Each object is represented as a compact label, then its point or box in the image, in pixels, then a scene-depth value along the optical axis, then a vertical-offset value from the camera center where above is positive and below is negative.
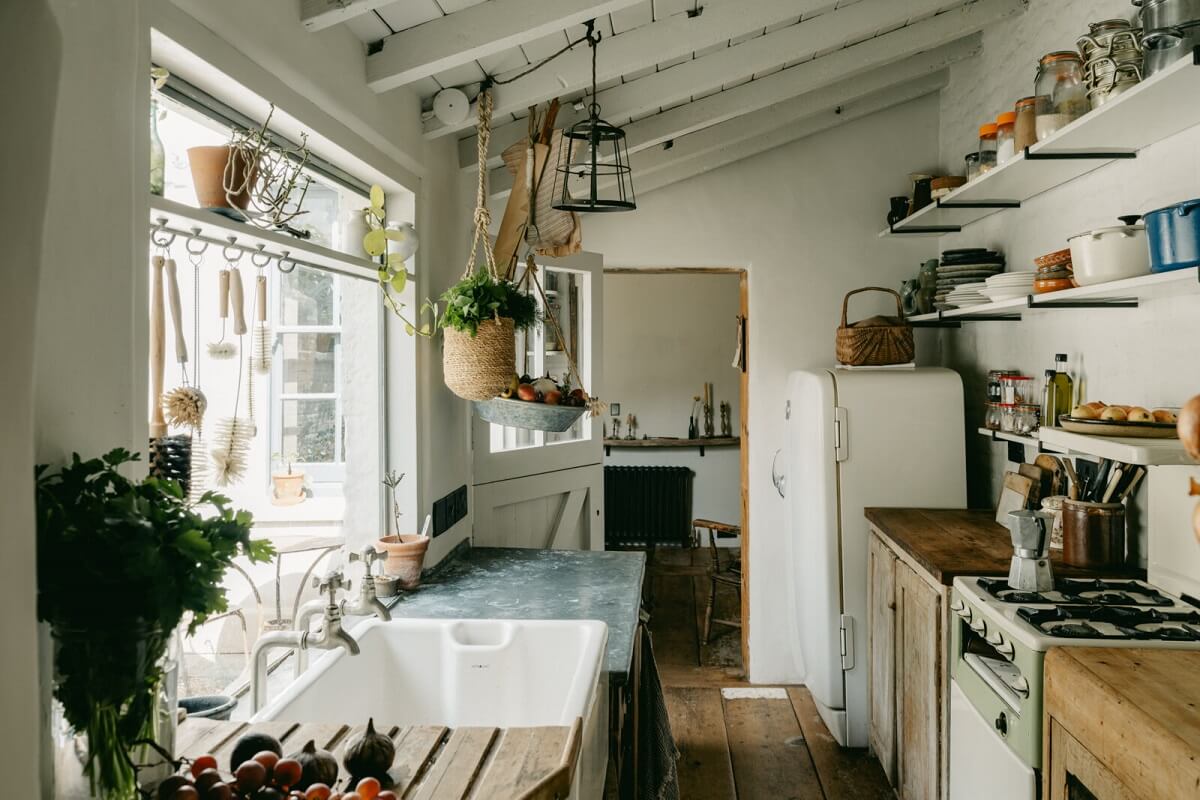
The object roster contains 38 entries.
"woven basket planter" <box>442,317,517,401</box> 2.34 +0.14
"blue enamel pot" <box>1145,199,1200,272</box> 1.79 +0.36
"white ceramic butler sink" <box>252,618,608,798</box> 2.09 -0.68
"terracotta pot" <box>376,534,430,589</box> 2.56 -0.45
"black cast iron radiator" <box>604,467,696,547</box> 6.94 -0.81
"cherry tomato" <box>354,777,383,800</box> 1.10 -0.50
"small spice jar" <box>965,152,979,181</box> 3.14 +0.91
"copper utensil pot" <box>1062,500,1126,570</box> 2.45 -0.40
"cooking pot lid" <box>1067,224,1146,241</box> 2.07 +0.43
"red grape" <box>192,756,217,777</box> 1.04 -0.45
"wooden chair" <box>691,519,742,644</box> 4.80 -1.03
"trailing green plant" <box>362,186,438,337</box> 2.20 +0.45
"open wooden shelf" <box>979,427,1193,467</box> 1.84 -0.11
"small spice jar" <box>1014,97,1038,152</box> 2.65 +0.90
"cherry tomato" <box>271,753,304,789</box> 1.09 -0.48
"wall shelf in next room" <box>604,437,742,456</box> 6.96 -0.30
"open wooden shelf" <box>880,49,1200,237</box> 1.96 +0.75
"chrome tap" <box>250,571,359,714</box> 1.60 -0.45
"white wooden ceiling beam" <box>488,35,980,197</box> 3.80 +1.41
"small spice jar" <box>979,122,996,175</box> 3.02 +0.94
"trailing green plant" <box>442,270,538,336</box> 2.30 +0.30
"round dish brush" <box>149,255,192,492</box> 1.38 -0.03
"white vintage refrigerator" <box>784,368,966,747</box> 3.54 -0.30
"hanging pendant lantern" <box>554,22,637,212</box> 2.42 +0.82
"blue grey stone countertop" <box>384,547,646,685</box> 2.35 -0.58
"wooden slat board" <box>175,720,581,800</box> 1.23 -0.55
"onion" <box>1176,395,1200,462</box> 1.15 -0.04
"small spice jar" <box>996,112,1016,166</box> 2.77 +0.90
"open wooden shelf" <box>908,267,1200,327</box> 1.93 +0.30
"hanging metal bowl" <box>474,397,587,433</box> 2.53 -0.02
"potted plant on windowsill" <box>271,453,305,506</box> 2.78 -0.26
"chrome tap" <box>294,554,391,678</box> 1.81 -0.44
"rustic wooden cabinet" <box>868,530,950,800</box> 2.61 -0.95
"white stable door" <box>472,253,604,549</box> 3.48 -0.22
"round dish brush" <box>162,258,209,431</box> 1.44 +0.03
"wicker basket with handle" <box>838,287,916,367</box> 3.69 +0.27
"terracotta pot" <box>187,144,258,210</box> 1.48 +0.44
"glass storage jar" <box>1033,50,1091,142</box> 2.41 +0.91
